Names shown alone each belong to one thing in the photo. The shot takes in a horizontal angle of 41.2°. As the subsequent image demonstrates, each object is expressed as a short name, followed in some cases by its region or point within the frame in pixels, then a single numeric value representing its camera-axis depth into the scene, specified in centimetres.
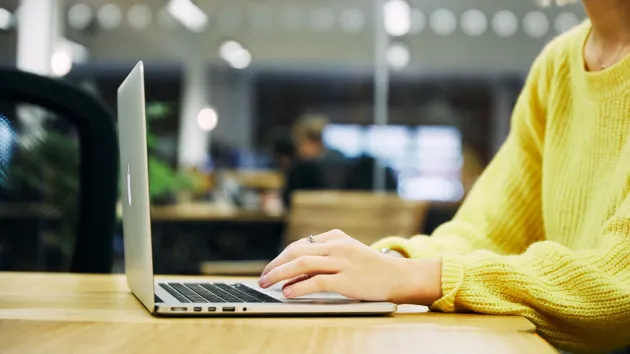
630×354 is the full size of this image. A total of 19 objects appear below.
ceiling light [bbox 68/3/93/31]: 1004
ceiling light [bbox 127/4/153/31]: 1048
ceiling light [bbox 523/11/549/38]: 1059
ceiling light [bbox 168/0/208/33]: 1008
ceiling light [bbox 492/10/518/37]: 1082
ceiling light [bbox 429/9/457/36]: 1081
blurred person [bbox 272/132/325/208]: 632
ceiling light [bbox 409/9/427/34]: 1078
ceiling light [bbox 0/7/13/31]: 711
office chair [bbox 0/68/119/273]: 152
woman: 94
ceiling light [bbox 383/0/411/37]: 927
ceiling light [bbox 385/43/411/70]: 1086
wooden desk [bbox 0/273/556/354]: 67
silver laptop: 82
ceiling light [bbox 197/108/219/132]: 1345
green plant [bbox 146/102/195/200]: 501
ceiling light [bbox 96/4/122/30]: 1039
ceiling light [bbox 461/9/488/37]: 1085
